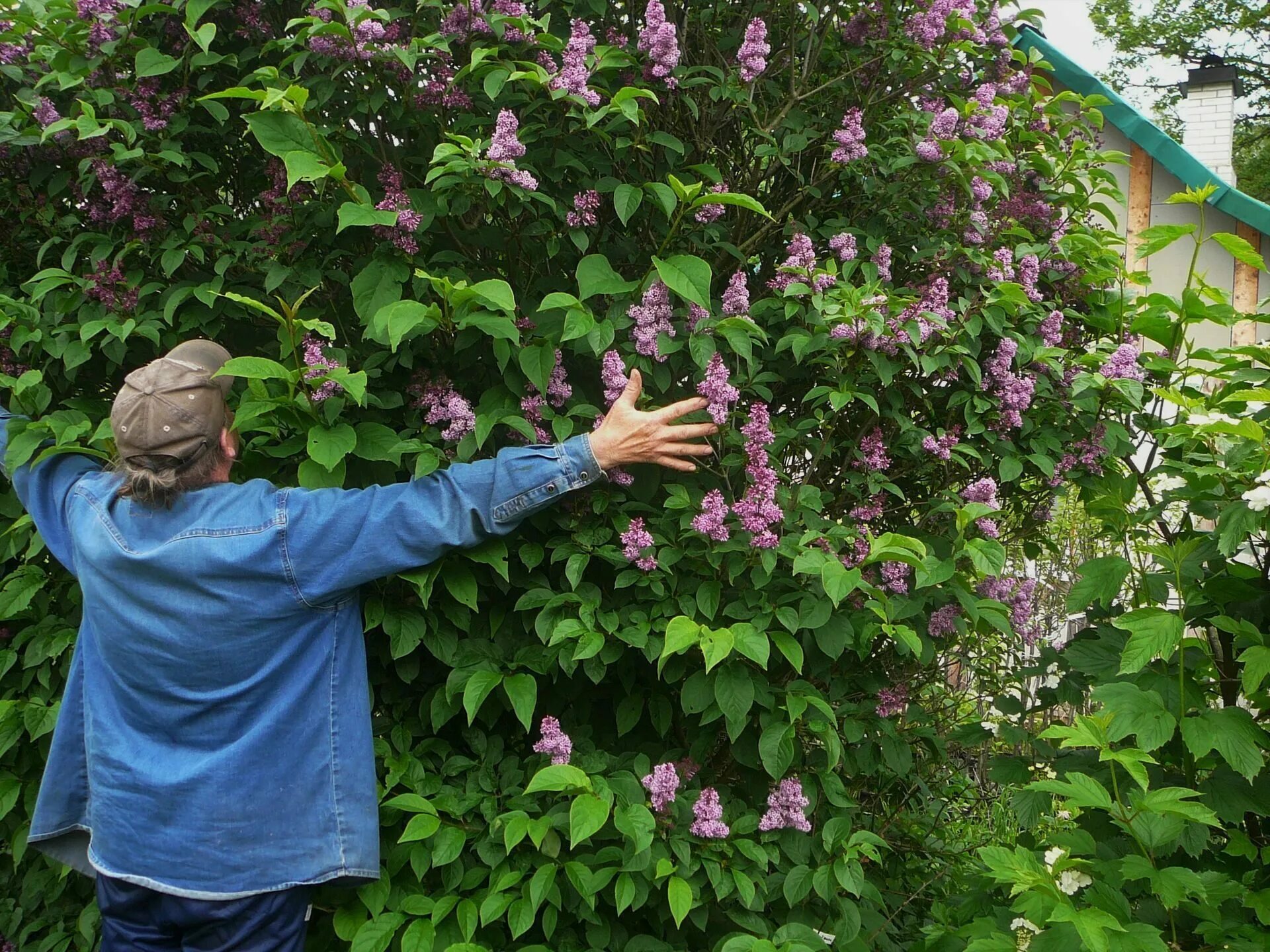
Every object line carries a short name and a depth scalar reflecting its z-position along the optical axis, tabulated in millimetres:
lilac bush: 2297
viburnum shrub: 2113
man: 2123
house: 7969
